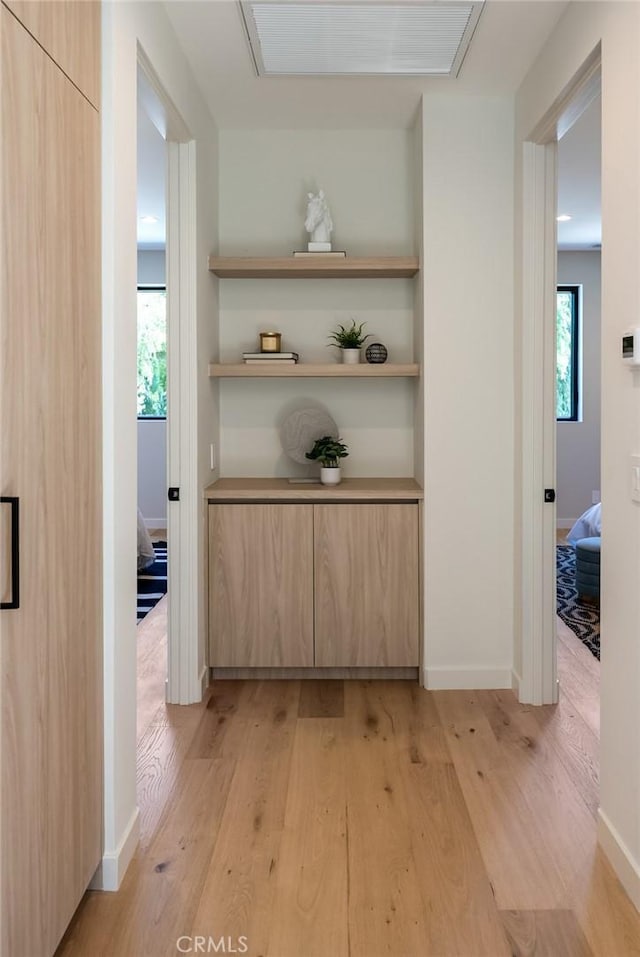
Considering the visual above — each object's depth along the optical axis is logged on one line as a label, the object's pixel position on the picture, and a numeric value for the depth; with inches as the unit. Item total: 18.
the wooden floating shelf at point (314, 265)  142.9
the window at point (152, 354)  309.0
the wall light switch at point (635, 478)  80.0
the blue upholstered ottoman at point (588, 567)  189.5
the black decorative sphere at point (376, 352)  147.6
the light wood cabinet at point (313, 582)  140.9
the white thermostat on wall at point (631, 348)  78.8
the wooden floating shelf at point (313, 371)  142.9
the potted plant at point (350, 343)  148.8
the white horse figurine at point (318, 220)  148.9
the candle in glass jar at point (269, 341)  149.8
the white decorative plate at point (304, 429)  154.0
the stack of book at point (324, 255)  145.0
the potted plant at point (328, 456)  147.4
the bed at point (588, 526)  213.9
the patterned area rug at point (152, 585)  197.0
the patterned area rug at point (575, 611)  169.3
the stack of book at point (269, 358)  146.6
